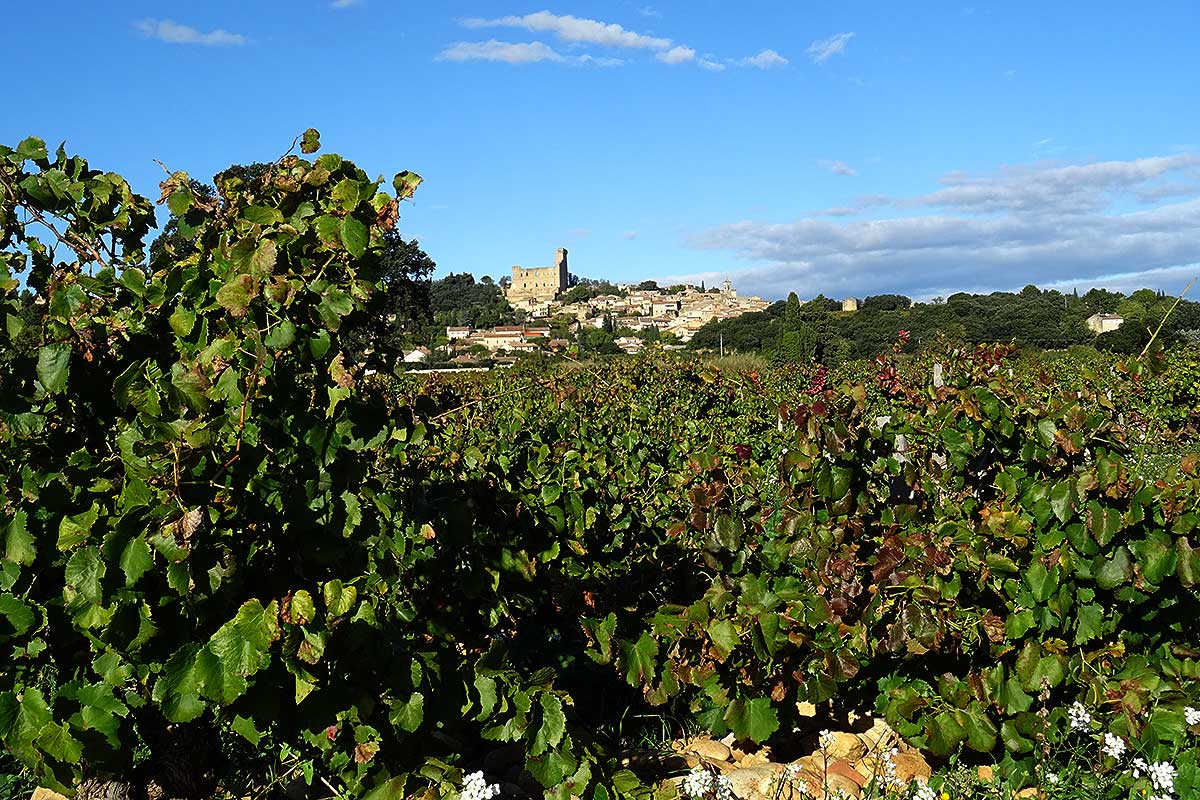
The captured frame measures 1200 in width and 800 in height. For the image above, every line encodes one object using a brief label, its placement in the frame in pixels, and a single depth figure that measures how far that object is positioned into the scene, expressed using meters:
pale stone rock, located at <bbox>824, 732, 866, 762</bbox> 2.97
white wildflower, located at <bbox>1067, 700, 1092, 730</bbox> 2.65
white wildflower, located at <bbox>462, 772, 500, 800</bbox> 2.05
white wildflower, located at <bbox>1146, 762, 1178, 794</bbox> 2.30
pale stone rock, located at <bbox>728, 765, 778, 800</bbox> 2.71
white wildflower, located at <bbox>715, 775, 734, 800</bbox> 2.40
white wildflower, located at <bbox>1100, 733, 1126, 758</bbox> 2.50
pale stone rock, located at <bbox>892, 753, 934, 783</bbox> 2.86
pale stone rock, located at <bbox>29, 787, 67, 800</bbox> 2.82
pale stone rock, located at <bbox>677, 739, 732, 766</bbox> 3.01
